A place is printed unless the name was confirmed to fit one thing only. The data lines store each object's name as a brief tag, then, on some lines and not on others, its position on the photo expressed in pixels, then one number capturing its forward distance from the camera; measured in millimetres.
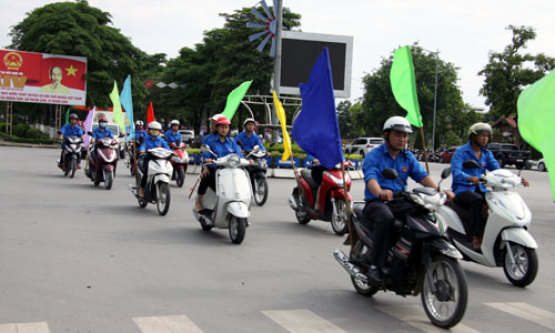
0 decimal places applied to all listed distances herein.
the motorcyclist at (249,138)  14398
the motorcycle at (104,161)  15875
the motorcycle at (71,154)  18578
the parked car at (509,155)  42562
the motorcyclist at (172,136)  18025
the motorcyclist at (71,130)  18647
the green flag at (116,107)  15488
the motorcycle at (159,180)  11461
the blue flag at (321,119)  6395
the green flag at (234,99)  12297
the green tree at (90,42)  47094
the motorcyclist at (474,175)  7363
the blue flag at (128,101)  14414
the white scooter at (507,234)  6703
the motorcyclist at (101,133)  16266
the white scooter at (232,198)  8742
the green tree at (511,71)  51344
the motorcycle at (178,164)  17344
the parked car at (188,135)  59719
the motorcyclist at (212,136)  9702
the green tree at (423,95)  63031
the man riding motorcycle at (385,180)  5504
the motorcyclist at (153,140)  12617
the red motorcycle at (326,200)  10172
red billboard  45281
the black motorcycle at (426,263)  4988
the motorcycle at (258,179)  13922
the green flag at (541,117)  4941
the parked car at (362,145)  46797
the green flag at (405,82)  7707
